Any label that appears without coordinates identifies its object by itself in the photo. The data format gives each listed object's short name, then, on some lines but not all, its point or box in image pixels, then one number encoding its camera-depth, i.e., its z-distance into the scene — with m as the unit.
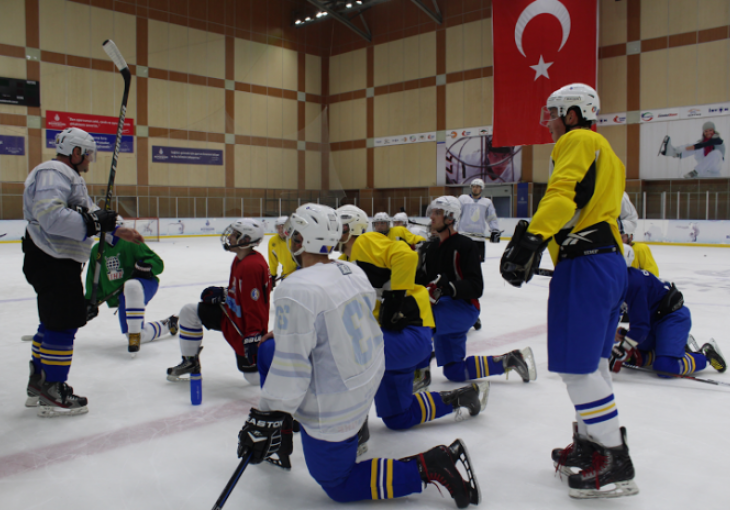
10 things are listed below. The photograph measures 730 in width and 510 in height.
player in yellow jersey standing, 2.28
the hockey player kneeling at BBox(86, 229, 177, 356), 4.88
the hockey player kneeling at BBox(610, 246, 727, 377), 3.81
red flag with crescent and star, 18.02
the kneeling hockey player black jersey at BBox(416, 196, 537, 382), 3.66
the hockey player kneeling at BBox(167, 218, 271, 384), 3.61
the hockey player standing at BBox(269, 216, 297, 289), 6.65
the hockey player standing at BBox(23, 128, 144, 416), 3.15
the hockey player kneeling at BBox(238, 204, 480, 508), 1.96
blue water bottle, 3.37
